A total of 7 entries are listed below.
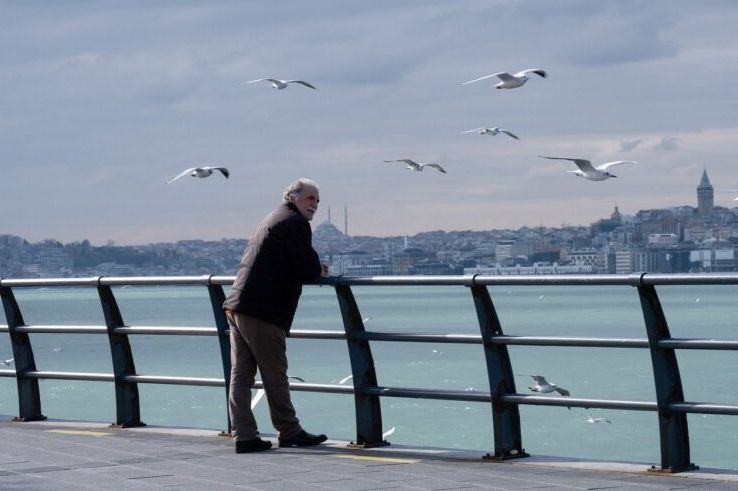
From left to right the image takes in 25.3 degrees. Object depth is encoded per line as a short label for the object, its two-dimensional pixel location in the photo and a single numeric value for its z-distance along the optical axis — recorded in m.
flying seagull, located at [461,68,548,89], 24.42
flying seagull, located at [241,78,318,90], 26.27
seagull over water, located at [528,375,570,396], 12.97
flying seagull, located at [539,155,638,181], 22.03
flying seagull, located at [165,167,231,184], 19.23
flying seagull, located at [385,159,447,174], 26.48
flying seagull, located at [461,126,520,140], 26.34
